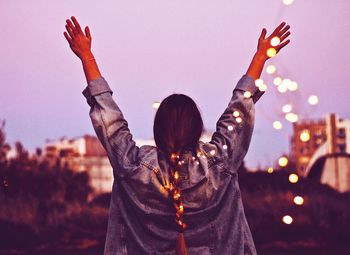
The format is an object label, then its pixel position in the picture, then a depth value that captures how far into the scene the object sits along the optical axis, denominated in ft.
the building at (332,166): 85.71
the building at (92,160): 89.25
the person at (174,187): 8.07
